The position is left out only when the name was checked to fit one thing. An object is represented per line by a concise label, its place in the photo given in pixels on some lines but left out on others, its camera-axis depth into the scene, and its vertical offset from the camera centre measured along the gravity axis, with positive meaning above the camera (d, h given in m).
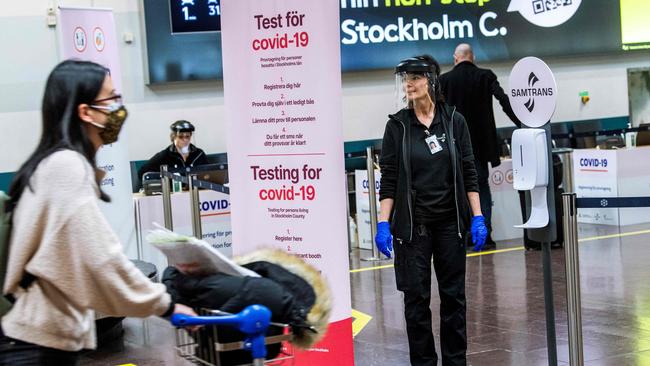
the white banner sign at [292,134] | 5.52 +0.09
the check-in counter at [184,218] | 9.94 -0.60
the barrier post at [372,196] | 10.88 -0.54
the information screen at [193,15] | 12.51 +1.73
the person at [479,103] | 10.68 +0.37
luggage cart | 3.14 -0.56
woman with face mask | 2.94 -0.26
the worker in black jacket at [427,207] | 5.62 -0.36
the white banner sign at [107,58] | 8.46 +0.88
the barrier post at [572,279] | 5.26 -0.77
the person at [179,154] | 10.91 +0.03
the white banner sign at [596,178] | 12.01 -0.56
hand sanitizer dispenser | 5.60 -0.18
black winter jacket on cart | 3.27 -0.47
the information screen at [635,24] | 15.97 +1.63
